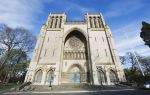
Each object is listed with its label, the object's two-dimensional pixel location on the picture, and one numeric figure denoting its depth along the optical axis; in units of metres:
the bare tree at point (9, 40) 13.59
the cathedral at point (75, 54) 14.27
